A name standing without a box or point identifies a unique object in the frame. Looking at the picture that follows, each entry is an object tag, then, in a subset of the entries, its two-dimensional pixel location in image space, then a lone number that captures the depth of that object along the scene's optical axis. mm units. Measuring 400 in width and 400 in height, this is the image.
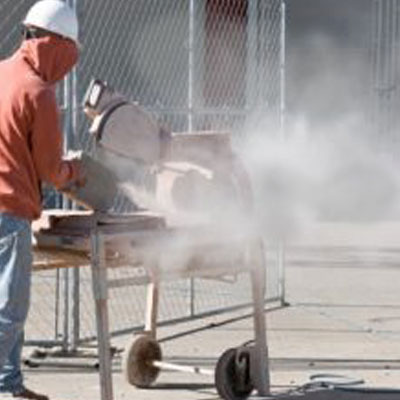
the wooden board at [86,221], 12055
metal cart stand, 11766
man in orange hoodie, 11351
